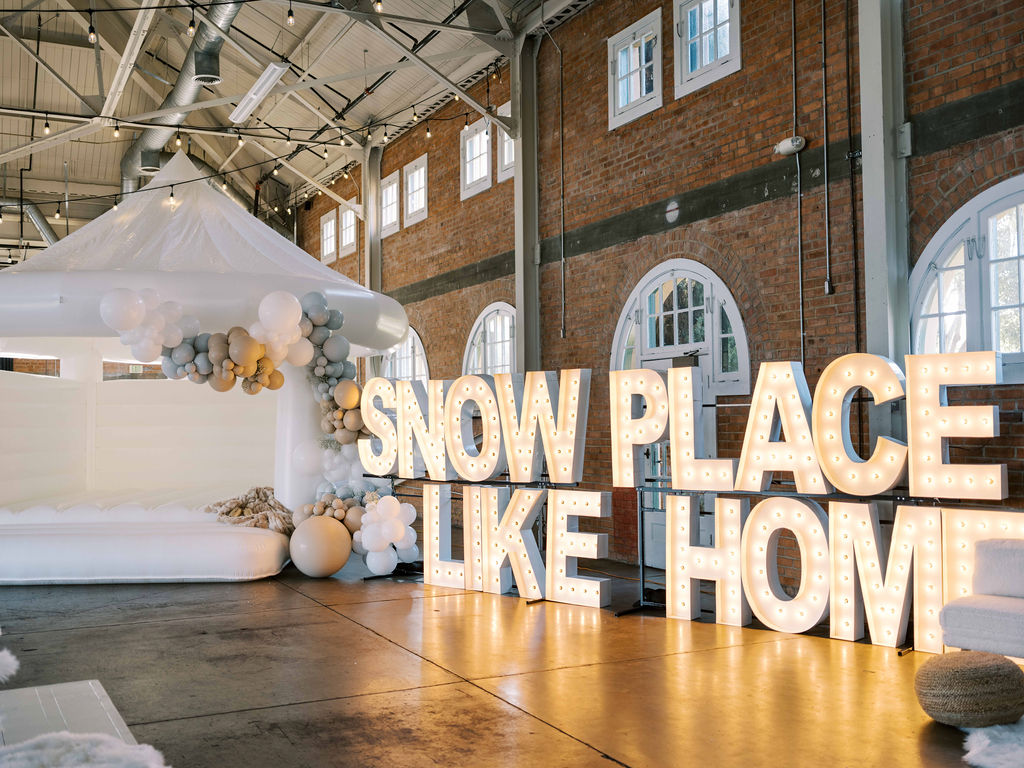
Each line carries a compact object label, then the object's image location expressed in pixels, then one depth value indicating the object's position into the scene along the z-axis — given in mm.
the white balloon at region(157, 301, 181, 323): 6625
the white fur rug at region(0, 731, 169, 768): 3238
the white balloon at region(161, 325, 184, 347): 6610
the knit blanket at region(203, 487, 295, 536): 7566
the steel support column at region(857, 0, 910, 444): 6039
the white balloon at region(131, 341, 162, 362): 6477
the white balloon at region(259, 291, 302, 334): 6598
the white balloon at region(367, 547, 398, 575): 7324
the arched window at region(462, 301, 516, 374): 10586
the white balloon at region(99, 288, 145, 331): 6348
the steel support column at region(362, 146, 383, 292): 13906
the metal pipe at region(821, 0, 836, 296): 6531
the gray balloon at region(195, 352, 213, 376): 6723
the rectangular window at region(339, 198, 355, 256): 15109
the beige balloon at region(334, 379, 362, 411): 7477
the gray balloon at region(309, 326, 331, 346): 7195
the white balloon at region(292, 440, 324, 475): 7714
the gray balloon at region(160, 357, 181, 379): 6781
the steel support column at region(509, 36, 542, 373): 9750
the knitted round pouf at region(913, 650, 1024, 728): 3645
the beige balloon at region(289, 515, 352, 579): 7223
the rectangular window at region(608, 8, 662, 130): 8188
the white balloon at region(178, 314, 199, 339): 6801
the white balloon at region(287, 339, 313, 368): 7004
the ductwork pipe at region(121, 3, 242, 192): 9805
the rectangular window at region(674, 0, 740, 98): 7402
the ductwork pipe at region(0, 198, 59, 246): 16500
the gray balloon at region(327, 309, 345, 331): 7217
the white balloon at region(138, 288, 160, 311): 6551
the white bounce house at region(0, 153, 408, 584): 7074
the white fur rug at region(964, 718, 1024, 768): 3314
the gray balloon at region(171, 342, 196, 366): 6703
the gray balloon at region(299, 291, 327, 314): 7086
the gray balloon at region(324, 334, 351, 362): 7297
